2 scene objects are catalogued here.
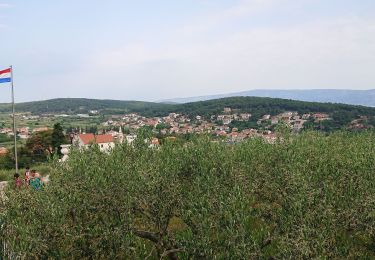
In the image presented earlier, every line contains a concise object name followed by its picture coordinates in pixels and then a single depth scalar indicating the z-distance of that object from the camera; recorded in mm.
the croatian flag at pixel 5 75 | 37319
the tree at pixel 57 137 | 88062
